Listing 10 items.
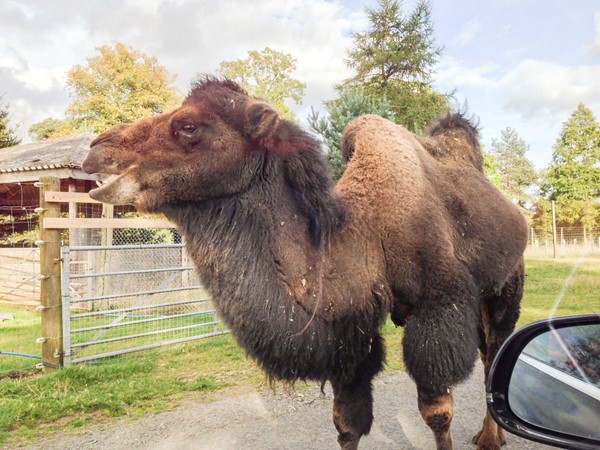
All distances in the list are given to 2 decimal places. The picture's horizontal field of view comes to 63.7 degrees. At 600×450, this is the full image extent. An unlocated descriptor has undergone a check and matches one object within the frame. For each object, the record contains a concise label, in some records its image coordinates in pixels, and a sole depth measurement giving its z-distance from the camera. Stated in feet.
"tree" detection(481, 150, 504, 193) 73.46
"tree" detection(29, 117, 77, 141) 125.59
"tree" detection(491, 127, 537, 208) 169.27
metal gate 23.31
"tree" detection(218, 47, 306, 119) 90.84
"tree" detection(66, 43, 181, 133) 69.51
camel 8.74
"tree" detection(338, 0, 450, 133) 40.91
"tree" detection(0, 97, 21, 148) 88.32
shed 41.09
